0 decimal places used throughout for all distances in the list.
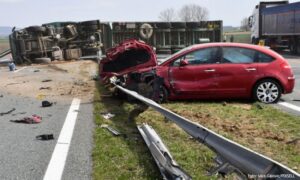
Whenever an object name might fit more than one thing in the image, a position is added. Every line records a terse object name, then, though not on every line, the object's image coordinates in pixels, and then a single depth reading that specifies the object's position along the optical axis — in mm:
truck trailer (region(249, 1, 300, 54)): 22792
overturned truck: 21560
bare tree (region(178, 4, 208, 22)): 79177
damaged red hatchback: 8027
